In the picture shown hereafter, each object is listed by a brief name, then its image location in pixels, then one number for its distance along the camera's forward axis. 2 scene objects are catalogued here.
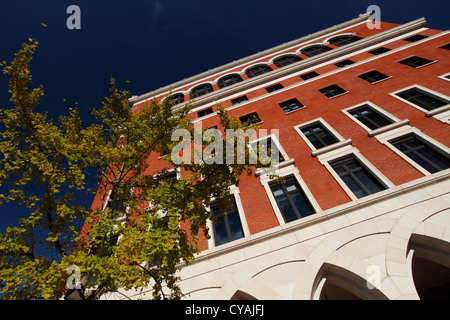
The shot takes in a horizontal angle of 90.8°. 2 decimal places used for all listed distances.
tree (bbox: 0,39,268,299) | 4.89
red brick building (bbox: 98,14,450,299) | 7.36
